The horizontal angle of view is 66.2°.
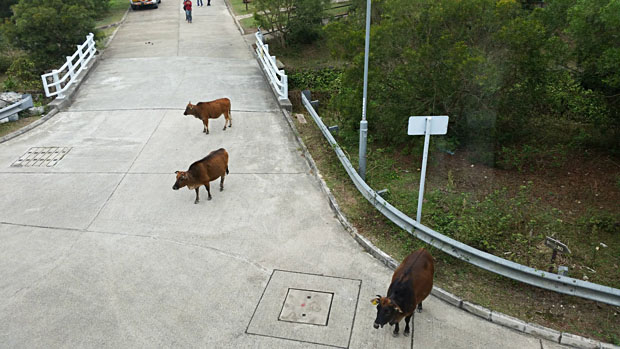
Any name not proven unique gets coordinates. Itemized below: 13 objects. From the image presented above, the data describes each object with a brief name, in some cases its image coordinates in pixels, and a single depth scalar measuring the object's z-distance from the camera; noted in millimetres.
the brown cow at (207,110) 12547
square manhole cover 6535
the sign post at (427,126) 7310
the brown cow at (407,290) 5698
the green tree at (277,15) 21203
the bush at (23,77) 16920
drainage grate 11297
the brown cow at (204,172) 9234
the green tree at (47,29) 18656
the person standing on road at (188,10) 27125
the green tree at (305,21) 21812
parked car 31859
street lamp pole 9469
